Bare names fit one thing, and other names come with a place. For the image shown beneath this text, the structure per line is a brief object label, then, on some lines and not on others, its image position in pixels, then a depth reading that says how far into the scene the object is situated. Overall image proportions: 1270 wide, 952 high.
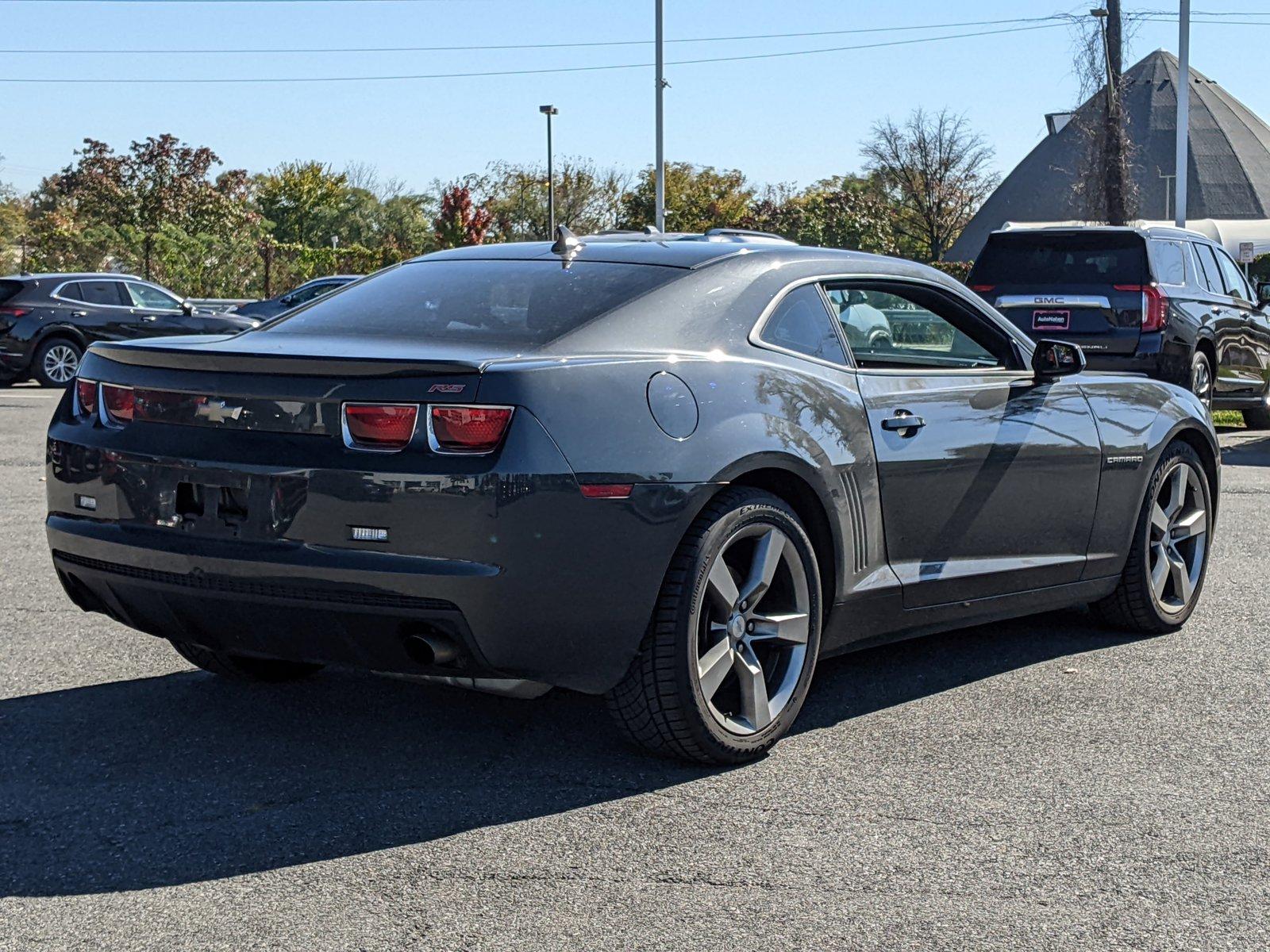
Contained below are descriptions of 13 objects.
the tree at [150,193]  47.41
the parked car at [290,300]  24.44
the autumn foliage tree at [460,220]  55.59
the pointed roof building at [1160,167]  75.56
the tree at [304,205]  66.31
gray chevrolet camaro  4.01
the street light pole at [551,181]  51.22
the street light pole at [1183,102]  28.22
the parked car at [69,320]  21.61
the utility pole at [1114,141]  31.36
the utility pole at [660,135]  33.44
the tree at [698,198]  60.41
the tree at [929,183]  60.91
